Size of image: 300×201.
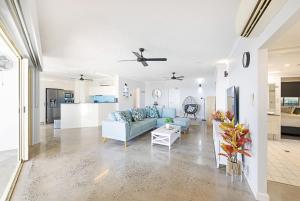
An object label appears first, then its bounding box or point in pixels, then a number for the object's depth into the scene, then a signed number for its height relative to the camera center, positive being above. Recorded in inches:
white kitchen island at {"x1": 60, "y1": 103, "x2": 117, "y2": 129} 244.5 -25.9
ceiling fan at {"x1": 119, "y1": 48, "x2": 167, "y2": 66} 127.9 +37.8
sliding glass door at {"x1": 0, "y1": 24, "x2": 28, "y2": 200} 107.9 -7.5
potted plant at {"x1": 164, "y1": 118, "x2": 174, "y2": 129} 167.8 -26.5
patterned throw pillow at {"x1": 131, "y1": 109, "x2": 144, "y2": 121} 193.5 -20.3
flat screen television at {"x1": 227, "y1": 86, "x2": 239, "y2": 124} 103.2 -0.8
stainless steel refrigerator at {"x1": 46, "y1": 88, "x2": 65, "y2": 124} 282.4 -4.0
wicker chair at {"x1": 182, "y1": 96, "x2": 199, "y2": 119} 338.8 -14.9
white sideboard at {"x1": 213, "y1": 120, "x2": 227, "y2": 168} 102.5 -42.1
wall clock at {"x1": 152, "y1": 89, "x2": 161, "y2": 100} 398.3 +17.0
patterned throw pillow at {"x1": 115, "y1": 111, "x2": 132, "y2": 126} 156.8 -19.0
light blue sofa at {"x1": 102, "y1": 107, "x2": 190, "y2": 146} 150.5 -32.3
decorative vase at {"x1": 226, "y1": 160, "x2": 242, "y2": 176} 87.7 -42.0
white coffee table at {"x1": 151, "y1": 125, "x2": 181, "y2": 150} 145.2 -38.9
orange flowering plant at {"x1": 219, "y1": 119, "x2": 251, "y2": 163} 80.1 -22.1
